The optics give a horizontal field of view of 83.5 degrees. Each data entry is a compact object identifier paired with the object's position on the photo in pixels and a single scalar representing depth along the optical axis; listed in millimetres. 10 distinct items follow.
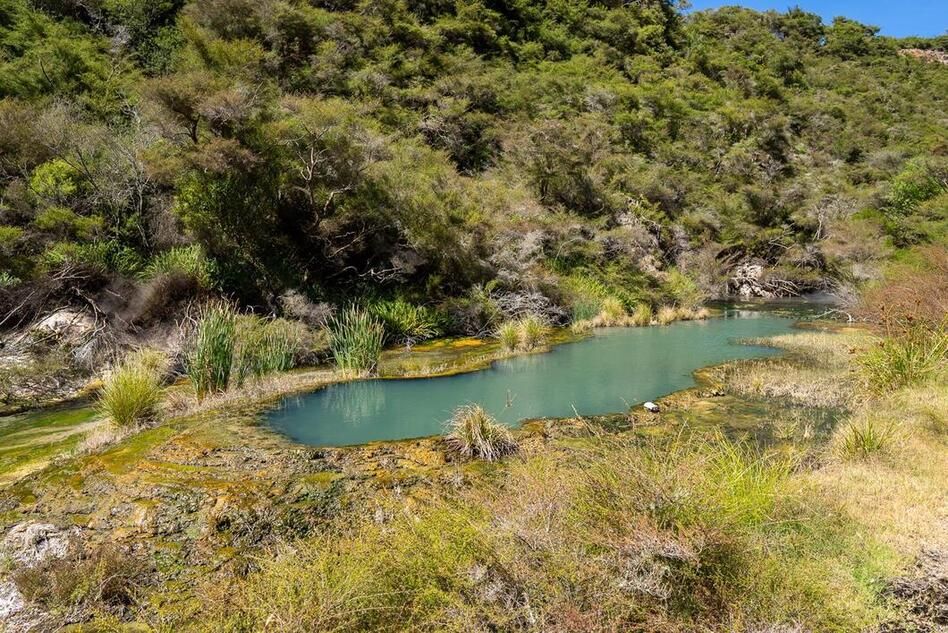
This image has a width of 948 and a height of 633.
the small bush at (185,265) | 13406
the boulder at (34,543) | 4164
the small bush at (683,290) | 24516
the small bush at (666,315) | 21672
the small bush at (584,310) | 19938
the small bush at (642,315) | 21109
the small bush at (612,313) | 20734
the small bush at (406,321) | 16172
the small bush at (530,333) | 14922
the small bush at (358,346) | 11320
